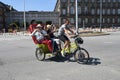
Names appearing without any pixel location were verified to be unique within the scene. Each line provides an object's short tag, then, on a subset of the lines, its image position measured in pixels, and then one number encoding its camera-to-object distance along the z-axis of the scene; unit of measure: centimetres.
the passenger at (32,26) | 586
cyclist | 541
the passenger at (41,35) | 554
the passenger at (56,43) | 552
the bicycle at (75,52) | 511
